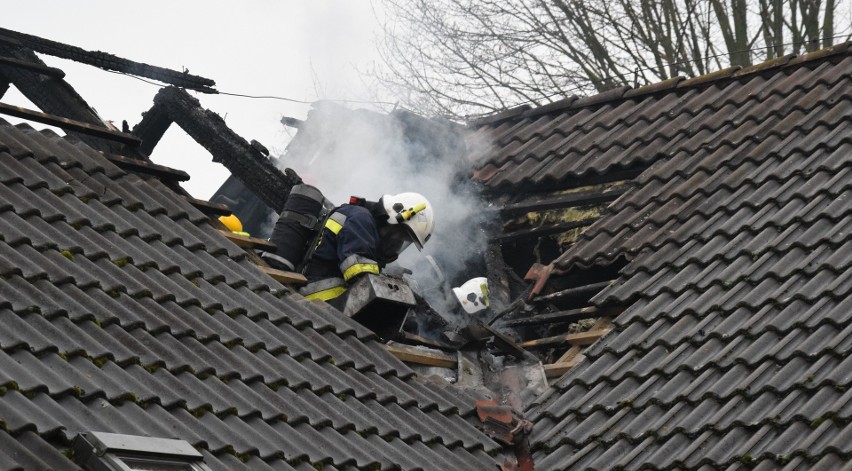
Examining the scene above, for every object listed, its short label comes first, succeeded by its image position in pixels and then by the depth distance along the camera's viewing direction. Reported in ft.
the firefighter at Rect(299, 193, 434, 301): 57.72
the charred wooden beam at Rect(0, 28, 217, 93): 67.87
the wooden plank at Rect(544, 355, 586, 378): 56.24
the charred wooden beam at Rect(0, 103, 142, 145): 56.54
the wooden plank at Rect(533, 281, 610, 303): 62.54
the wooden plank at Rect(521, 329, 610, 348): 57.26
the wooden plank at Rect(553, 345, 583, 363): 57.72
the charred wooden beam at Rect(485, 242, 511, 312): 71.00
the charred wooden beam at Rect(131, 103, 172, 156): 75.87
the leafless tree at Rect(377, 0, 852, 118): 141.38
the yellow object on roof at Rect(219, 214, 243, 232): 82.93
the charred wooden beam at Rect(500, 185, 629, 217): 71.00
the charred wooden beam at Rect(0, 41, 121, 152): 63.62
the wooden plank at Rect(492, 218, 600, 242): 71.51
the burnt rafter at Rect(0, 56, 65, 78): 63.72
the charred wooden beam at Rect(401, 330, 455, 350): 58.65
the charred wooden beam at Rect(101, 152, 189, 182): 57.11
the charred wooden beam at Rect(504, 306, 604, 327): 59.98
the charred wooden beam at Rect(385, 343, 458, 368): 56.08
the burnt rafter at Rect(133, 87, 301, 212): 72.08
